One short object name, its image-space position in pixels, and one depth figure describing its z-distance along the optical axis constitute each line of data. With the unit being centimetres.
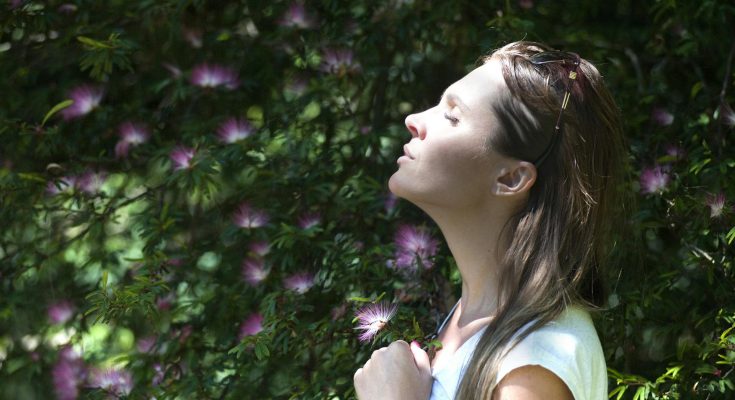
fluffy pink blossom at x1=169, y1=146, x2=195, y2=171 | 494
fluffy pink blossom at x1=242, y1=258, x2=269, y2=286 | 502
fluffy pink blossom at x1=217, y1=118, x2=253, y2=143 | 509
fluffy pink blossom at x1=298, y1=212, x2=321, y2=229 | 500
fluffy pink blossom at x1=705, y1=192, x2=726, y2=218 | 427
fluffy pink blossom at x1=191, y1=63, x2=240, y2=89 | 543
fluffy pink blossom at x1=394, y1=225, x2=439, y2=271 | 466
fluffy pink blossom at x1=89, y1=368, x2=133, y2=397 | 495
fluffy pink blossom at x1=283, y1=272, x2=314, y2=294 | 477
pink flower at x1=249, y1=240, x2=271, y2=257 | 504
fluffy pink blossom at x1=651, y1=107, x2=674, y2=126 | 490
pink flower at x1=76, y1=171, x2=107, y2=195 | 545
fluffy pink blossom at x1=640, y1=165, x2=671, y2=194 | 458
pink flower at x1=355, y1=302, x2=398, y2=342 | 377
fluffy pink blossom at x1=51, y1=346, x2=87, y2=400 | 552
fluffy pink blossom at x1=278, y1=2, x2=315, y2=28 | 537
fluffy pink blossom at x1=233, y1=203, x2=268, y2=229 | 508
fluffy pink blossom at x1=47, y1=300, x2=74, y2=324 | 570
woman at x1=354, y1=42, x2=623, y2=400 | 311
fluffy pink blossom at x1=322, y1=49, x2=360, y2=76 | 527
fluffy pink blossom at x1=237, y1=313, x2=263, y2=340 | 476
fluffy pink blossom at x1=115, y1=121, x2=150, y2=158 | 559
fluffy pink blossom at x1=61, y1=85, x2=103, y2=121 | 564
